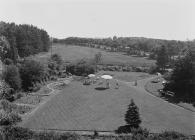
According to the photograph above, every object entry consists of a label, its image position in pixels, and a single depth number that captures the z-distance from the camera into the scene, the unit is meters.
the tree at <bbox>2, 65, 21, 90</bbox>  38.72
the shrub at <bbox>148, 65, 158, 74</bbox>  59.38
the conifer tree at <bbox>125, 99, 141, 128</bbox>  24.80
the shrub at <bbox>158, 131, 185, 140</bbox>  21.58
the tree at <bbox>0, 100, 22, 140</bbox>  24.05
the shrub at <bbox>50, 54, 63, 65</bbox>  58.21
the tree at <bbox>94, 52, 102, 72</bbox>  64.64
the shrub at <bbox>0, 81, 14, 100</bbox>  34.87
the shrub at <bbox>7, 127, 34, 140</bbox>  22.17
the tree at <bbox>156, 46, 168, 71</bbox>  61.00
